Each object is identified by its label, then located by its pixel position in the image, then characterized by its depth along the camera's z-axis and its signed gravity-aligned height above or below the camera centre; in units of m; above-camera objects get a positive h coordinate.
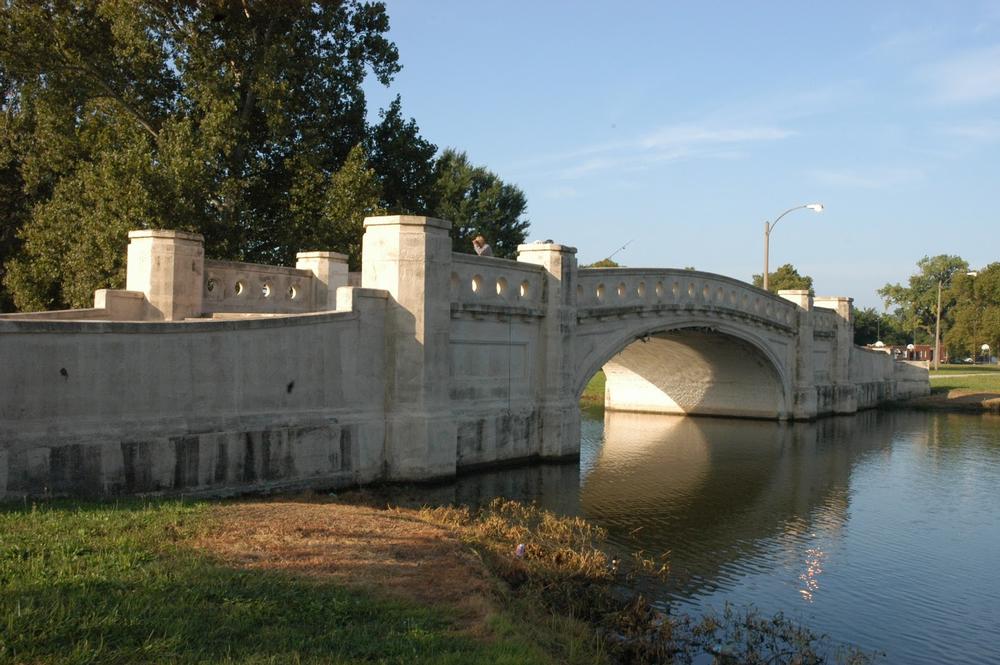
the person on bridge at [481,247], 17.73 +2.29
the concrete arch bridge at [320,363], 10.09 -0.08
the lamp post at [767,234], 30.30 +4.60
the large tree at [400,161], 28.44 +6.32
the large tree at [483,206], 58.78 +10.39
